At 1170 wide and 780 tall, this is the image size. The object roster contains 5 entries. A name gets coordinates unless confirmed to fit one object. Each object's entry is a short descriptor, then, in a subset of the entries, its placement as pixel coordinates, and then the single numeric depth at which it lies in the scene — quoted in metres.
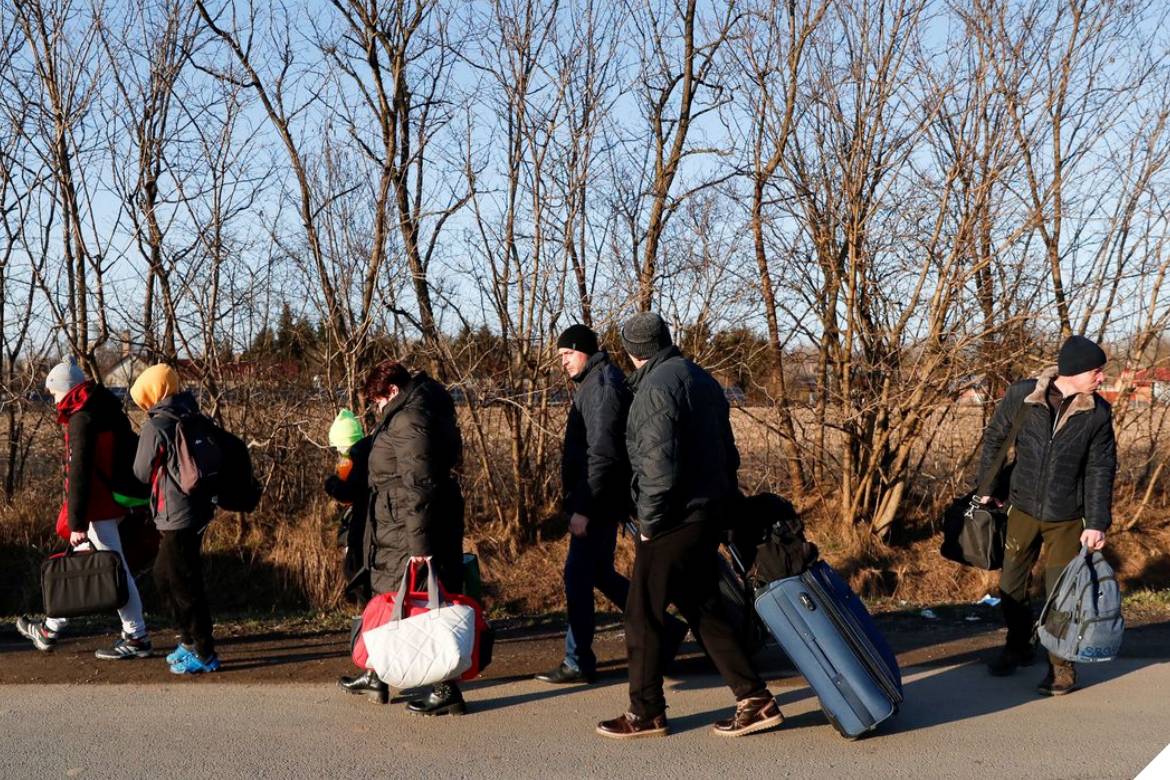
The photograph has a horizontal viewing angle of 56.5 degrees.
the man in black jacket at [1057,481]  5.37
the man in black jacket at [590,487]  5.26
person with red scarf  5.75
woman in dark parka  5.00
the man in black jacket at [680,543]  4.60
